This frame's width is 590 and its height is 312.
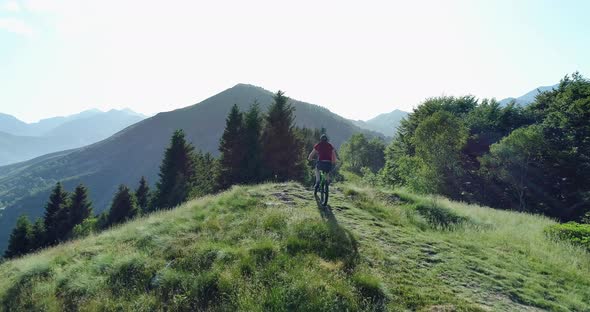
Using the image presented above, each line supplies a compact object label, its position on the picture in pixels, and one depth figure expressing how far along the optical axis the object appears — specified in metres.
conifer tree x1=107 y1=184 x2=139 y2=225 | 52.56
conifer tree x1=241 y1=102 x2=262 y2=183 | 41.69
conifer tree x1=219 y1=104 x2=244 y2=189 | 42.25
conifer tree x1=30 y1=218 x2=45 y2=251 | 47.81
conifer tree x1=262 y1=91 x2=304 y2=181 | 42.84
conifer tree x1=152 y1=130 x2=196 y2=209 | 46.88
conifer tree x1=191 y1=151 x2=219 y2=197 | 44.19
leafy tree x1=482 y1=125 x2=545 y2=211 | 37.31
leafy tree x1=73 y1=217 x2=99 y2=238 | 48.28
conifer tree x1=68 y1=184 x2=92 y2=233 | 53.66
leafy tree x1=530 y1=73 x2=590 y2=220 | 34.94
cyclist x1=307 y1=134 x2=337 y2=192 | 13.70
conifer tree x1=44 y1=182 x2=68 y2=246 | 50.28
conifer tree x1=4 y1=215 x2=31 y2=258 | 46.66
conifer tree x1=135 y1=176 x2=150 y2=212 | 60.57
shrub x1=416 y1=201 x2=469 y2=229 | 14.63
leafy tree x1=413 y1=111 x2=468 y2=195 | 43.59
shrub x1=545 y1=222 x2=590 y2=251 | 12.57
